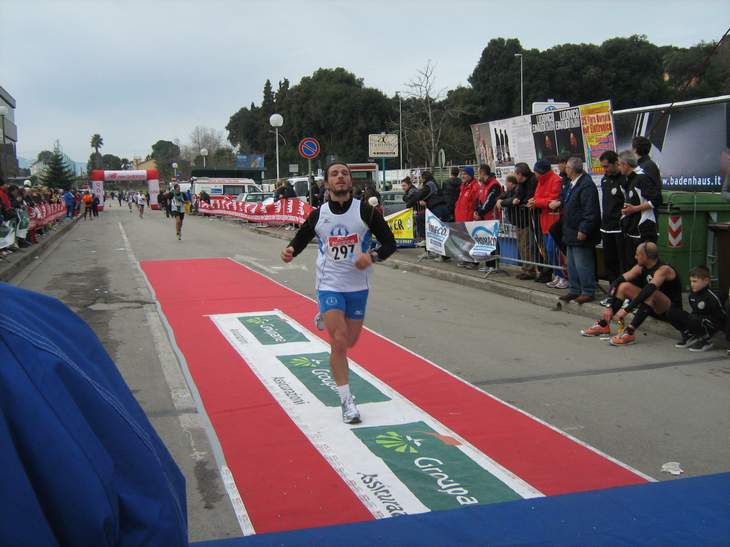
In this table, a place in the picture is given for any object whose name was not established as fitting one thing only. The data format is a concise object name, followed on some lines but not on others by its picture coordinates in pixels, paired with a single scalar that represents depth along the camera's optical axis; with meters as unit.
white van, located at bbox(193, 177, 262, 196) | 52.75
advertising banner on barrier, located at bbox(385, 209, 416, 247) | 17.50
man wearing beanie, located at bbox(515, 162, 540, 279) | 12.12
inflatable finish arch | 60.29
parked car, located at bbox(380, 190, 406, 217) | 22.09
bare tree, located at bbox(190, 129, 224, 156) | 127.88
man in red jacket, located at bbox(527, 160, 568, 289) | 11.01
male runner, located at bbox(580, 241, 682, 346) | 7.98
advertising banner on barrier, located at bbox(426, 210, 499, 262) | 13.18
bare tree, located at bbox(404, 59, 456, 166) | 40.37
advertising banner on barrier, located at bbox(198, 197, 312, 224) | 26.72
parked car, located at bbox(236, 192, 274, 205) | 39.08
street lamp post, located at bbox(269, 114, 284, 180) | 30.34
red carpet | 4.16
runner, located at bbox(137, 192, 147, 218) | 46.58
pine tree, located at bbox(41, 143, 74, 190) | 92.50
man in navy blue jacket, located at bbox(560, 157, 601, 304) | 9.72
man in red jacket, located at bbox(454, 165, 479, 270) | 14.07
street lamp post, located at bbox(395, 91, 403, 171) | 55.33
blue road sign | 22.94
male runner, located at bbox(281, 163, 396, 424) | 5.61
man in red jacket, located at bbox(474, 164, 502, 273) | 13.33
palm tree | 175.23
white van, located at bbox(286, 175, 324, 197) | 36.97
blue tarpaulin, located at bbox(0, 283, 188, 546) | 1.10
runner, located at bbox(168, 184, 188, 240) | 23.97
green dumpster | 10.06
